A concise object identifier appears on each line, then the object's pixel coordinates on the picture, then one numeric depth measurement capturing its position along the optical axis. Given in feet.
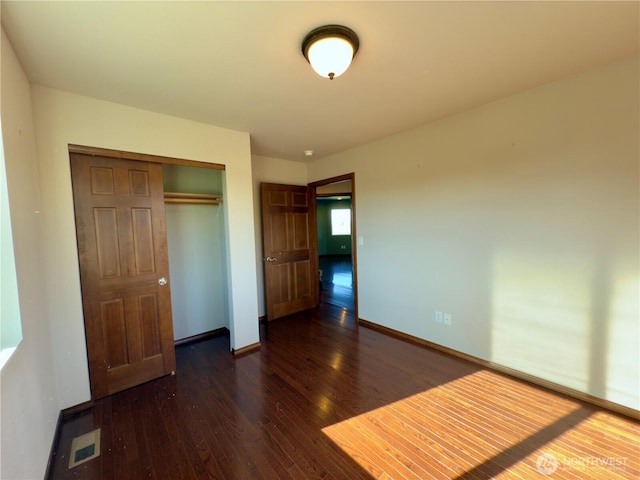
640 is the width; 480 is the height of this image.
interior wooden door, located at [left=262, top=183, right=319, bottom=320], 12.81
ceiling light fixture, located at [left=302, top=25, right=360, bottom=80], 4.76
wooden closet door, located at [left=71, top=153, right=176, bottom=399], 7.01
